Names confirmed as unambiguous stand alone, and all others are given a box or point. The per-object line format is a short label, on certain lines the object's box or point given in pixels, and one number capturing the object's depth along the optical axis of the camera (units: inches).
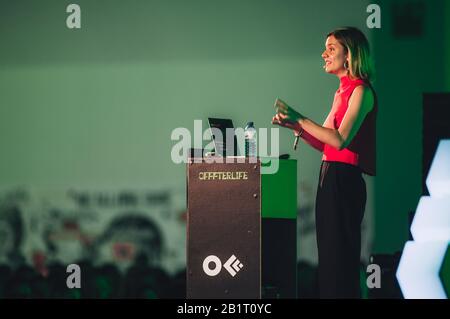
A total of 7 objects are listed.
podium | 317.7
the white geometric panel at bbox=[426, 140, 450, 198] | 406.9
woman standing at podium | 312.5
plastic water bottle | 353.7
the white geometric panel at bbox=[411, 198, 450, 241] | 401.4
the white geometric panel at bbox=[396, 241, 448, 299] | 397.7
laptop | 343.3
